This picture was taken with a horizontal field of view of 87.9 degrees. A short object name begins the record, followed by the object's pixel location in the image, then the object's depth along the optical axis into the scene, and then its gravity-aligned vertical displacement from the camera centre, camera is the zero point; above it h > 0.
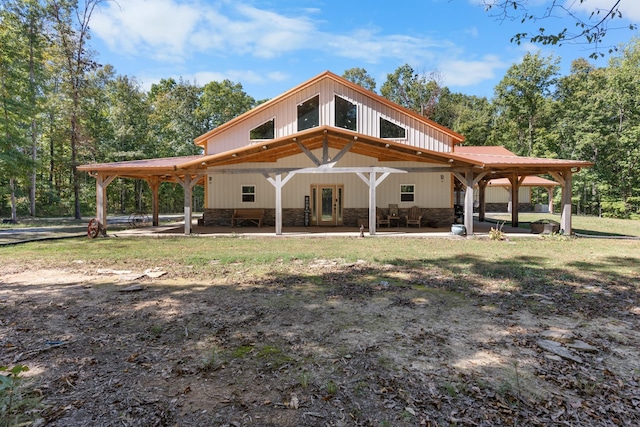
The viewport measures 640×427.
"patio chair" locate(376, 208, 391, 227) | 14.99 -0.58
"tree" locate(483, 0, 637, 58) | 4.16 +2.42
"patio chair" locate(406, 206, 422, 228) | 14.85 -0.39
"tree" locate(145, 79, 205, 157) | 30.12 +8.19
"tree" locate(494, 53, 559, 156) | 31.58 +11.13
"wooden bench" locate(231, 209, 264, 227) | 15.40 -0.40
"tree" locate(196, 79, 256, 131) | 33.25 +10.60
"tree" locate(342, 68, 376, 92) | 44.30 +17.38
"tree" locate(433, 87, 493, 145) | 36.56 +11.16
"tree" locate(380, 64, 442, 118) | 38.16 +13.99
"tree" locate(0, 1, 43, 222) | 14.41 +6.06
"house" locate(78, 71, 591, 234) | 15.27 +1.97
